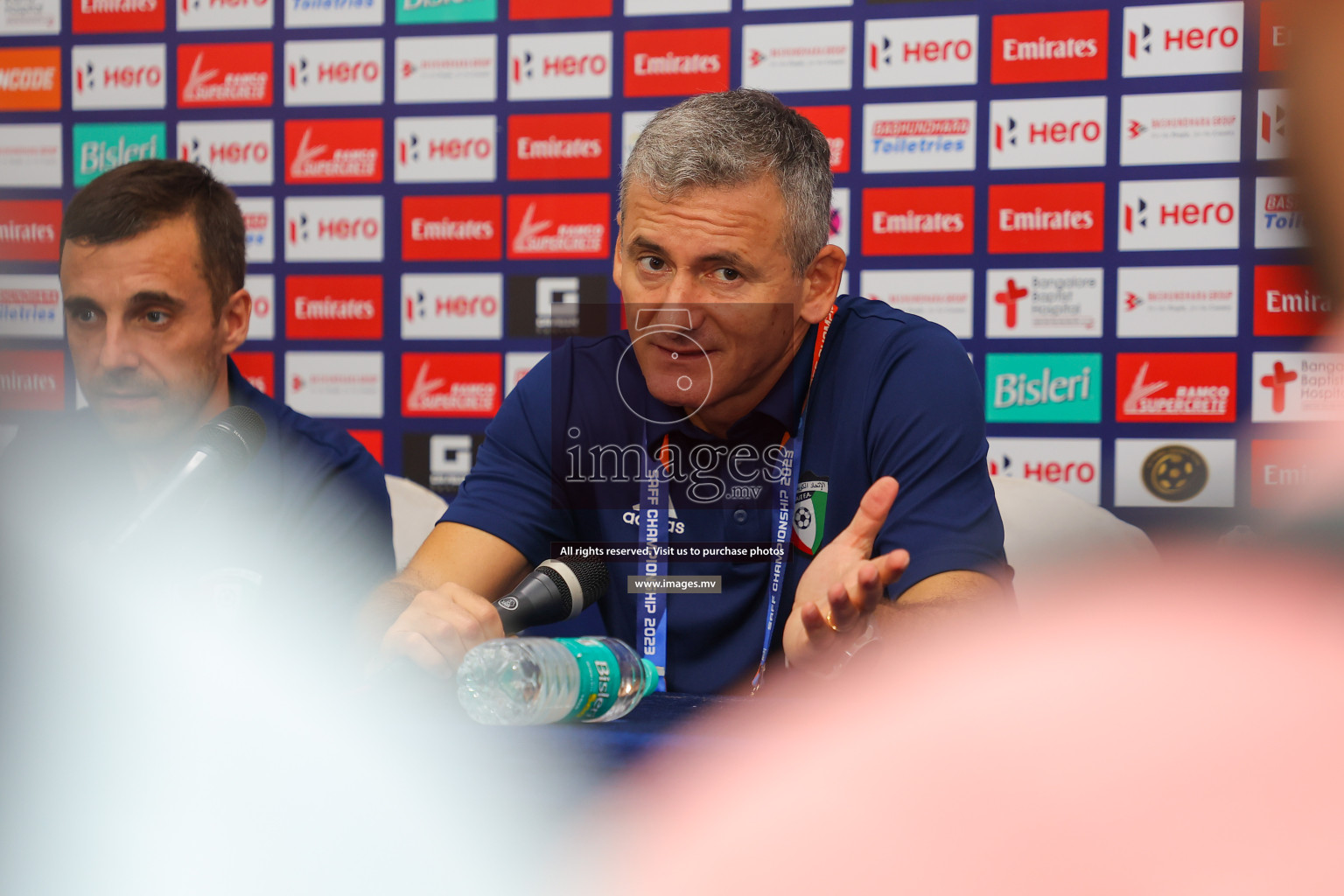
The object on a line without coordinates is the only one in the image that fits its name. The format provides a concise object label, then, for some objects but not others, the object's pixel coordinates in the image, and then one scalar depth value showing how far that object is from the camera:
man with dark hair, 5.54
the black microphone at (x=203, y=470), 5.07
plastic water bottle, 5.03
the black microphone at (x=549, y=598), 5.12
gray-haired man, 5.38
